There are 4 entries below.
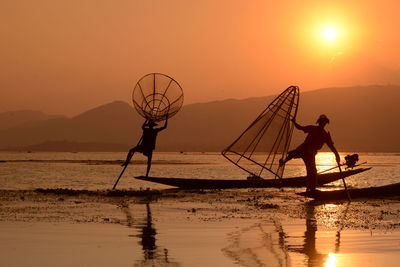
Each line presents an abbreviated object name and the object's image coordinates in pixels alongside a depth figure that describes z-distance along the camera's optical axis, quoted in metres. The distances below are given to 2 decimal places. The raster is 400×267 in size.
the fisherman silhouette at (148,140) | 31.06
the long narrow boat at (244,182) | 33.66
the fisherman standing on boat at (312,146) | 24.84
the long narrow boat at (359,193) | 25.14
